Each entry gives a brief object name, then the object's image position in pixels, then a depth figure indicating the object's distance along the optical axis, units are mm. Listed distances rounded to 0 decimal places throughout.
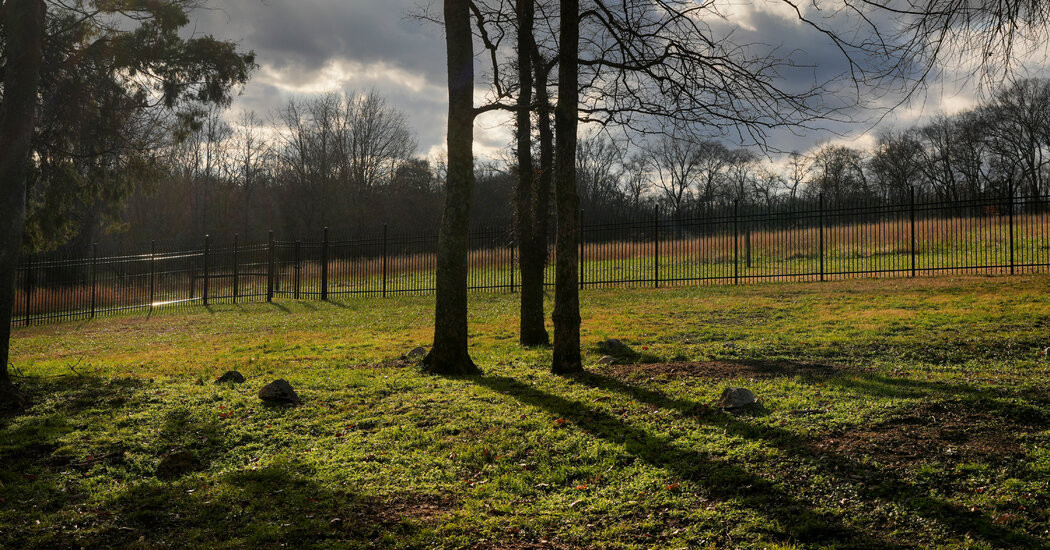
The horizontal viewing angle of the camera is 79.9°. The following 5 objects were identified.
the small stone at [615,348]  7793
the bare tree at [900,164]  46656
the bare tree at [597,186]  45625
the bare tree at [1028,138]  37875
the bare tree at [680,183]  52406
